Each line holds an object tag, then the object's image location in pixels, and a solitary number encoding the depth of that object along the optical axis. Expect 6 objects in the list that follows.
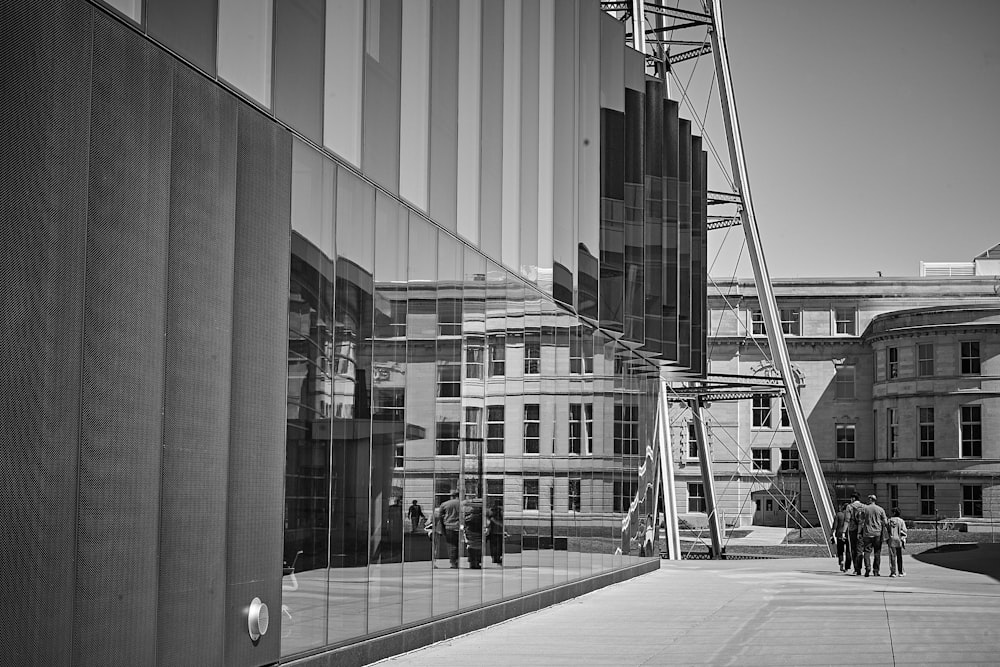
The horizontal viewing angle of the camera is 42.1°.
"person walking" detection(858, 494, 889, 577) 28.61
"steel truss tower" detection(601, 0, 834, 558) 38.16
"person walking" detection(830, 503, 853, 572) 31.55
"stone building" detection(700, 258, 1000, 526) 75.75
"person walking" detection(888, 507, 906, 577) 29.33
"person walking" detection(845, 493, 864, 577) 29.61
